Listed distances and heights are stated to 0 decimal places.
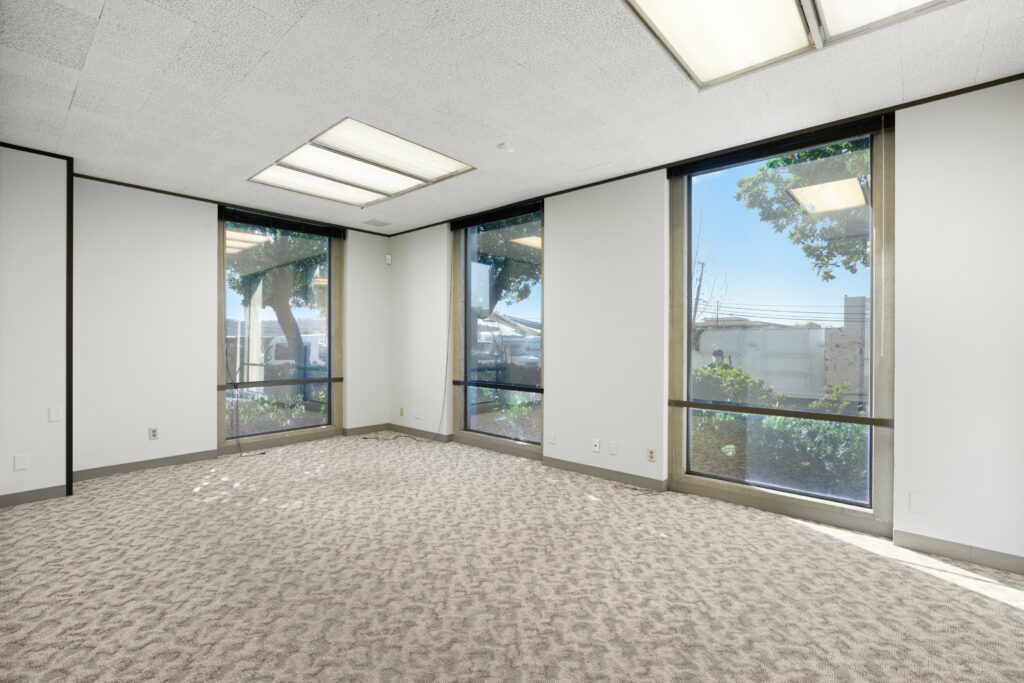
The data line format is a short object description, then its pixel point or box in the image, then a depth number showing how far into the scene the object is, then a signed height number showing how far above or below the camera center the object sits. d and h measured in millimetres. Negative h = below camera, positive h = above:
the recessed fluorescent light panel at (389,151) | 3628 +1609
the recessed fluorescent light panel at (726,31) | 2322 +1639
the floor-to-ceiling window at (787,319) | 3486 +190
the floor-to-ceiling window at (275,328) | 5727 +165
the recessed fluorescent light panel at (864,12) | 2271 +1630
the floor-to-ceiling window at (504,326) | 5598 +193
